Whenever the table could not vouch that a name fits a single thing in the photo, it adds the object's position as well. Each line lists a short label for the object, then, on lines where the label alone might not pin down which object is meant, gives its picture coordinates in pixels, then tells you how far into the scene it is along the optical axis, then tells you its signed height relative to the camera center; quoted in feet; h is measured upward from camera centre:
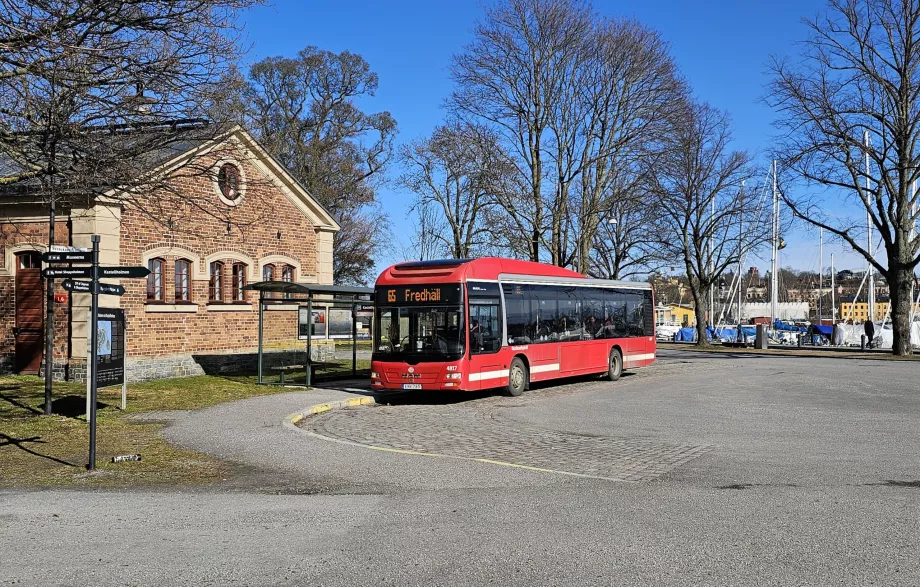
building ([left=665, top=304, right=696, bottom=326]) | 346.01 +4.22
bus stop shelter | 67.97 +2.24
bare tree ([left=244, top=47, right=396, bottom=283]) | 150.00 +36.11
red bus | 61.31 -0.04
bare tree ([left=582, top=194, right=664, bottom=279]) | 146.72 +15.37
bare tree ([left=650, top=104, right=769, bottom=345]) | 147.64 +19.03
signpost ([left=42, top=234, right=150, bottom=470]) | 32.71 +2.07
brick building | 69.67 +5.31
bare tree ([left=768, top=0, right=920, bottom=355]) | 110.42 +22.90
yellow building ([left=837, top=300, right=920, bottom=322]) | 407.85 +6.46
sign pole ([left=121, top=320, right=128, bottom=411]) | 51.76 -3.86
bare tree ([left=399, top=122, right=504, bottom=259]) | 115.14 +21.85
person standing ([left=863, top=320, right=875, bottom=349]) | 145.81 -0.99
